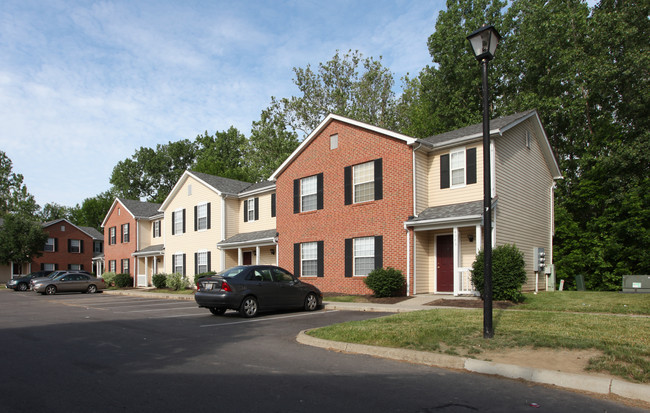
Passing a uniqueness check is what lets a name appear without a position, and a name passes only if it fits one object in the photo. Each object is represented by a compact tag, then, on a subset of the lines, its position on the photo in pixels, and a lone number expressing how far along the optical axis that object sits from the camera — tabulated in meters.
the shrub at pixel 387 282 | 17.14
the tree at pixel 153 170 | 72.88
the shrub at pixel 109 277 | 39.78
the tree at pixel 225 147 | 66.18
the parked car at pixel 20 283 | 39.78
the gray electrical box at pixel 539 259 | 19.02
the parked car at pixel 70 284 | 31.69
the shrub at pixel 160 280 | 31.88
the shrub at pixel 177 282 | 29.70
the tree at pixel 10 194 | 68.19
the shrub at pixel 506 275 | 14.18
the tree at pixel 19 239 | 45.66
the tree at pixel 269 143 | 45.84
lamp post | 8.27
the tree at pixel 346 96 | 43.00
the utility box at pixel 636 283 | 18.50
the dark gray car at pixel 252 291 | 13.30
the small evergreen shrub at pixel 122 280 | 38.09
